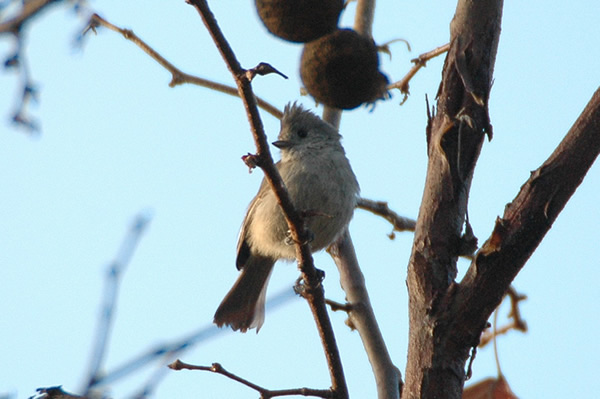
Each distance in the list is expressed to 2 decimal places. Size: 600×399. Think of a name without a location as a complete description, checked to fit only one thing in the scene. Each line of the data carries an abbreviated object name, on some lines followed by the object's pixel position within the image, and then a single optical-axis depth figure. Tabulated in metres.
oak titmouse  9.82
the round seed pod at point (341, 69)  8.26
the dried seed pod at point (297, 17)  7.41
